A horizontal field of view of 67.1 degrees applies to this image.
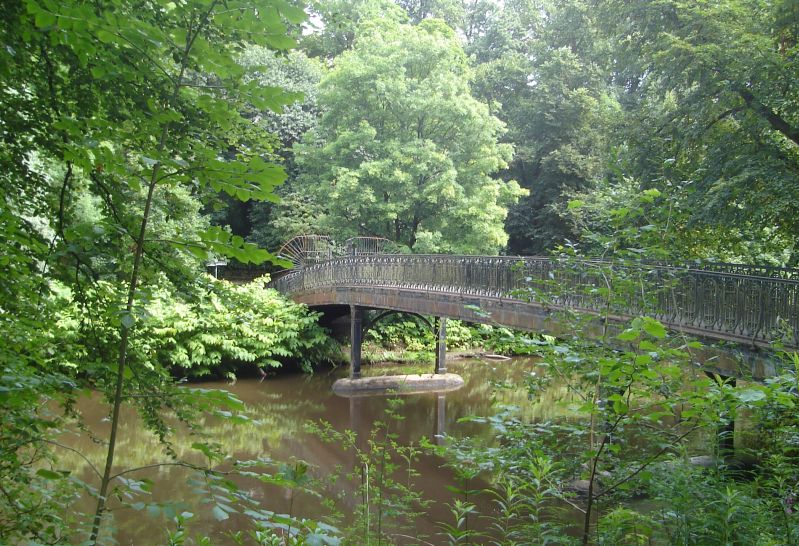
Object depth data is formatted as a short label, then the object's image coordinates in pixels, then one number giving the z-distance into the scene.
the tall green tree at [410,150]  20.14
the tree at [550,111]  26.67
